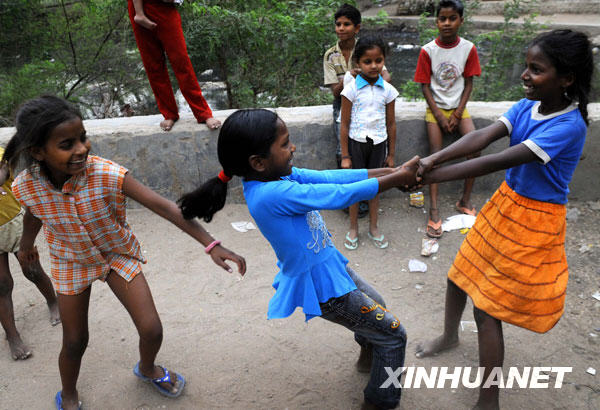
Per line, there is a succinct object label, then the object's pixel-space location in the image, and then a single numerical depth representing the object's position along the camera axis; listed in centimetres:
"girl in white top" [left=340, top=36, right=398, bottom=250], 337
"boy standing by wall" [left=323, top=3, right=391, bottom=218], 374
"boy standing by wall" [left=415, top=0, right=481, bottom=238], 363
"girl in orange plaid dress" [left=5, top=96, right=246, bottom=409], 180
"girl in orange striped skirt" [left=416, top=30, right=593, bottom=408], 179
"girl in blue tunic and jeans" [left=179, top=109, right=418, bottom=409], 168
